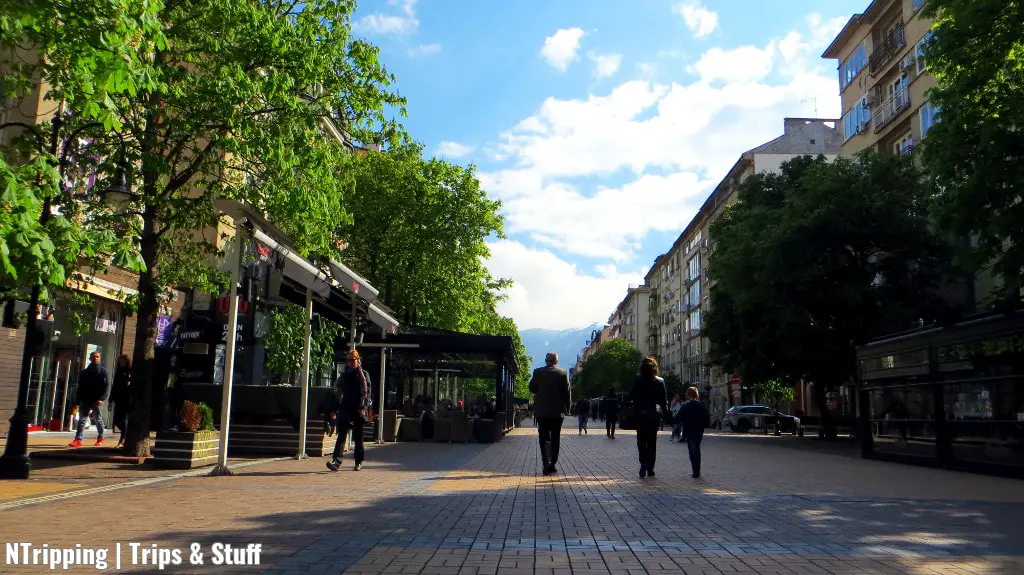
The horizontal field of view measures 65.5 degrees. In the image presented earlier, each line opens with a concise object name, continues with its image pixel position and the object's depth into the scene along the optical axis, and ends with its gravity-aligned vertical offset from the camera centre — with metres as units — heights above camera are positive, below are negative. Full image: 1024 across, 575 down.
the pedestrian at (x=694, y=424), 12.82 -0.20
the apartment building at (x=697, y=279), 66.75 +15.52
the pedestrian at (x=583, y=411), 34.97 -0.03
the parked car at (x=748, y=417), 46.89 -0.28
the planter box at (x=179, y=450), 12.20 -0.69
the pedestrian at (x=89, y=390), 16.02 +0.28
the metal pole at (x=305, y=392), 14.34 +0.26
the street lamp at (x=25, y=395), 10.51 +0.11
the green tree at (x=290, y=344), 28.28 +2.22
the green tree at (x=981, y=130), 14.57 +5.48
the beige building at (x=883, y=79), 35.25 +16.29
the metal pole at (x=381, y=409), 21.50 -0.03
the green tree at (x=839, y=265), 27.36 +5.24
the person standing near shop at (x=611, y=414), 30.31 -0.13
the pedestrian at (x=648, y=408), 12.45 +0.05
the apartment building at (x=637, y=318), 128.62 +15.69
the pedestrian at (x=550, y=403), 12.86 +0.11
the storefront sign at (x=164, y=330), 25.25 +2.38
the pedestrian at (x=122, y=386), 15.99 +0.37
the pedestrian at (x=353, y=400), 12.70 +0.12
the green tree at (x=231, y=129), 13.06 +4.61
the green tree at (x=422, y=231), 35.41 +7.87
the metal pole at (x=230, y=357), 11.55 +0.71
